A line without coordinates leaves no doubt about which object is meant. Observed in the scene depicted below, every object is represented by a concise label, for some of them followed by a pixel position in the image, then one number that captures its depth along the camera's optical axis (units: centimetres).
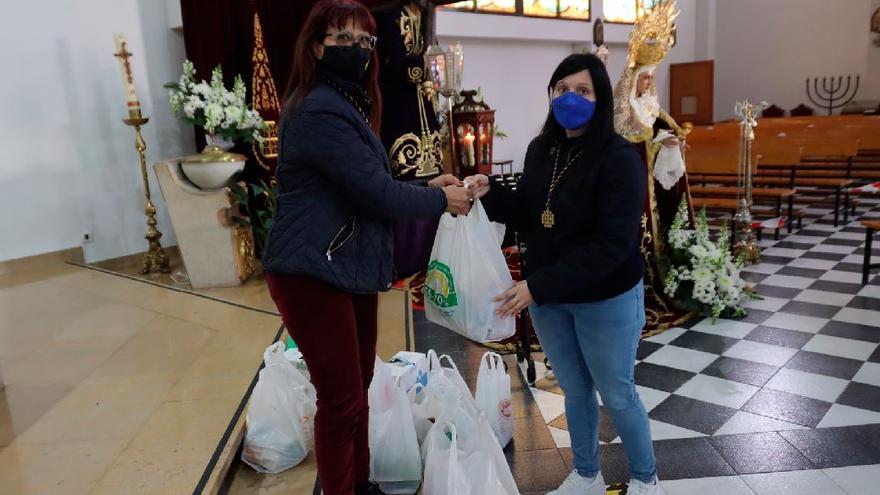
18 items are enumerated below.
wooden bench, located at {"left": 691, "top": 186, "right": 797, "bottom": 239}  636
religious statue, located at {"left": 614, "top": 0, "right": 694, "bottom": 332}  379
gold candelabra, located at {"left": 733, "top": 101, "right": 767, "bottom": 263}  508
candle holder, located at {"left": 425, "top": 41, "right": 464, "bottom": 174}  443
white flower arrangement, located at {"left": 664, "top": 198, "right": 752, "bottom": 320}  389
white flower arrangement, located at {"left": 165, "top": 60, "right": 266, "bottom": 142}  430
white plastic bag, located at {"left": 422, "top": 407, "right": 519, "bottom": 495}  175
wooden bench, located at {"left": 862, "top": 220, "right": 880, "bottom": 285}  428
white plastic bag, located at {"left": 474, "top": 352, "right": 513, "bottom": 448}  232
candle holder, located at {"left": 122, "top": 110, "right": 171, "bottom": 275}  483
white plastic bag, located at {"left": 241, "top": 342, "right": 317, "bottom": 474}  216
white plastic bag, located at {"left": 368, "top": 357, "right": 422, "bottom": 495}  204
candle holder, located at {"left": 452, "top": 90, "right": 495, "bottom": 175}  543
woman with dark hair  163
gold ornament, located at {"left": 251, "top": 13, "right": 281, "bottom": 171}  493
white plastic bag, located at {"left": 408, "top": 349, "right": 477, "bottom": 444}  205
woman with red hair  151
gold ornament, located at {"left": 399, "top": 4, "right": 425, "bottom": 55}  430
